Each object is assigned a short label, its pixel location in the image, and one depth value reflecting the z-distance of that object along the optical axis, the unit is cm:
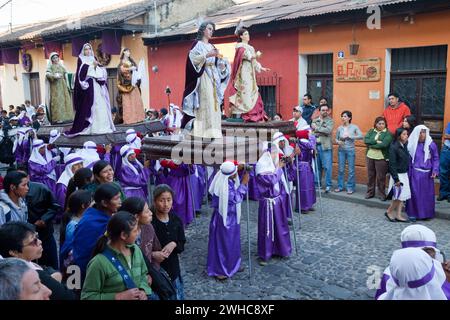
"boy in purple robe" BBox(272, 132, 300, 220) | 660
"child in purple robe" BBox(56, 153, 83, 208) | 681
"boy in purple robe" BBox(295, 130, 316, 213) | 848
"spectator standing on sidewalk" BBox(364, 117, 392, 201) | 866
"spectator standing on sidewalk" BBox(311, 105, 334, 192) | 967
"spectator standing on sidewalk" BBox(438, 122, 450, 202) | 841
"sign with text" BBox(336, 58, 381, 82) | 966
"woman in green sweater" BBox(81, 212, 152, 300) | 303
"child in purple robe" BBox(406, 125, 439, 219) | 768
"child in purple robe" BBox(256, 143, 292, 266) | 618
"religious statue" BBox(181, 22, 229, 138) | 691
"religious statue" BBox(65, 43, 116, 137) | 857
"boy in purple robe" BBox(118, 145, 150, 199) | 727
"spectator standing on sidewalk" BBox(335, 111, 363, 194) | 942
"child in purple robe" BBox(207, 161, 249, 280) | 564
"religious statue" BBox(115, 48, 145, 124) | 1037
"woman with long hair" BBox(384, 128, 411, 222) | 761
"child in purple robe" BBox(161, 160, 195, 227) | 779
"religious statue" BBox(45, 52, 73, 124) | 1052
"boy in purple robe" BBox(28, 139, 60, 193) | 848
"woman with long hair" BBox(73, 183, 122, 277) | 359
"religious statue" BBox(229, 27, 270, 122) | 862
